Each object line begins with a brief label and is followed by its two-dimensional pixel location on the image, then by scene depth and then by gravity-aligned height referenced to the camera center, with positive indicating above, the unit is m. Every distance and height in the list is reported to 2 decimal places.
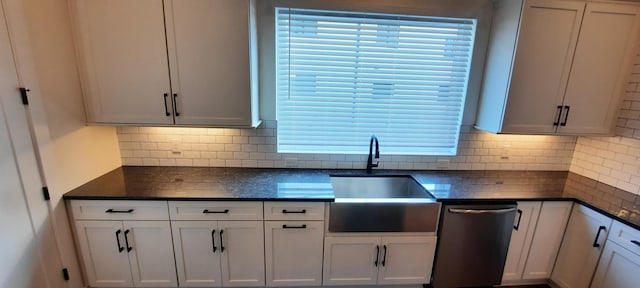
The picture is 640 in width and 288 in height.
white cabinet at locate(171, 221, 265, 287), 1.86 -1.23
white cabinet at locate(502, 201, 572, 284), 1.99 -1.15
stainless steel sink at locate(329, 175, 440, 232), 1.84 -0.90
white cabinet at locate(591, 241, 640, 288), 1.65 -1.13
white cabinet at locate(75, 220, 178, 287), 1.83 -1.23
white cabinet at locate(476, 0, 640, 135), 1.92 +0.19
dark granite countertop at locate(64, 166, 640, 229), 1.81 -0.78
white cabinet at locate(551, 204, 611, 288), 1.83 -1.13
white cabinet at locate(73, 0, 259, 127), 1.77 +0.11
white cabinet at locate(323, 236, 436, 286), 1.94 -1.29
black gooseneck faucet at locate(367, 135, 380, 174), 2.23 -0.61
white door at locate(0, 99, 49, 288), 1.41 -0.85
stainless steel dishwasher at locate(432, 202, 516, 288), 1.92 -1.16
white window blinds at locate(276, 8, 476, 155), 2.19 +0.03
